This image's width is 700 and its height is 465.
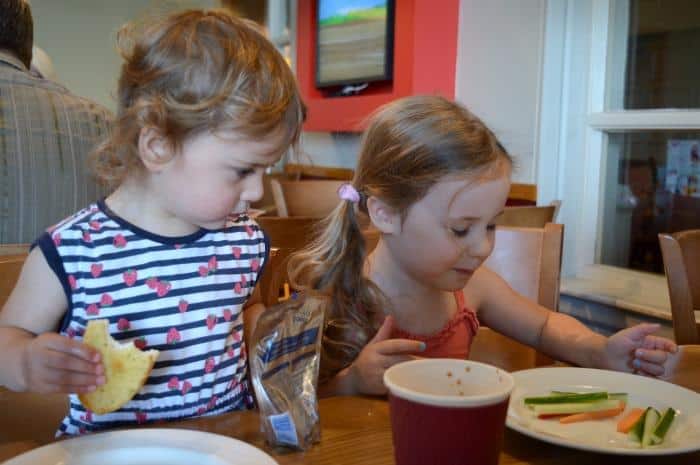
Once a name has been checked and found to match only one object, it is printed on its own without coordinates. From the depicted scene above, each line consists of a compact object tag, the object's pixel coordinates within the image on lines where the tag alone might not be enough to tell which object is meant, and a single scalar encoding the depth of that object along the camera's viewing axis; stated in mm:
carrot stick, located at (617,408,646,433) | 752
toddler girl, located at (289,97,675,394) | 1137
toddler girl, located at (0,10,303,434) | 849
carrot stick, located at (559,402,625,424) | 777
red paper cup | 512
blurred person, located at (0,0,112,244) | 1788
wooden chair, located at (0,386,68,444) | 935
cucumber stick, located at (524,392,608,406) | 793
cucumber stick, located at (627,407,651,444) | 728
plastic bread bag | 681
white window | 2375
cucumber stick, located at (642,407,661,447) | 717
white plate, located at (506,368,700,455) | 672
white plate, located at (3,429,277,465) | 616
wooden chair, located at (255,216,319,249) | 1556
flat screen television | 3773
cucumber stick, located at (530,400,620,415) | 785
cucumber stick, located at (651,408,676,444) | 718
